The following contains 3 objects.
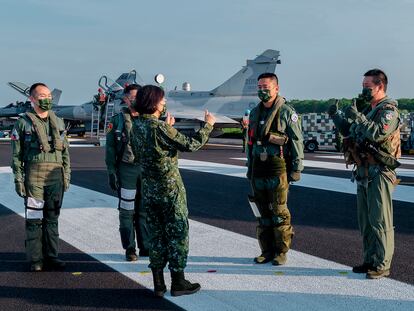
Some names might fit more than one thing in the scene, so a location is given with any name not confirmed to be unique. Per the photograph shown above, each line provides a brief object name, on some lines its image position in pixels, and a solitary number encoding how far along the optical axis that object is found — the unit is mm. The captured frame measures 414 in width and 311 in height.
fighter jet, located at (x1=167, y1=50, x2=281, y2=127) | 32125
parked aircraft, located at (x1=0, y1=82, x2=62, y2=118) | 40719
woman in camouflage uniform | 4242
